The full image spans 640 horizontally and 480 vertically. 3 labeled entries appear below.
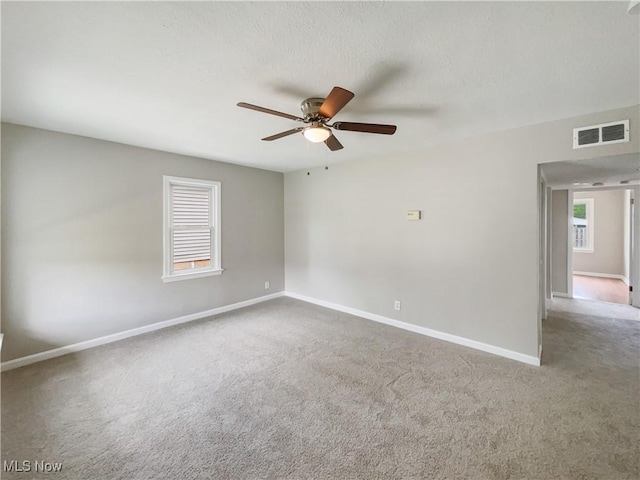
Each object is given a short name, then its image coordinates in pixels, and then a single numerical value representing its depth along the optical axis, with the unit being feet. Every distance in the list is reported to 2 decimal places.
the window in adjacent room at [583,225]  23.66
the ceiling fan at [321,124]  6.58
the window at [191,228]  12.85
